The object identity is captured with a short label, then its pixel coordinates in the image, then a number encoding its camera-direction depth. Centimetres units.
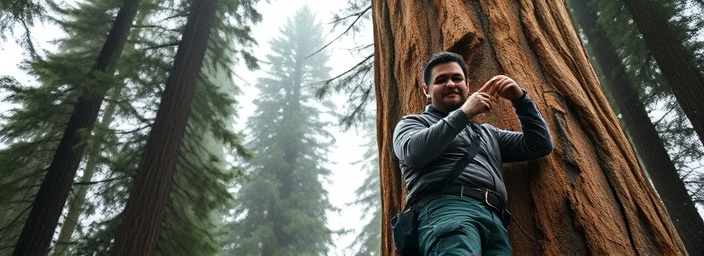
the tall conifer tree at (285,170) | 1875
